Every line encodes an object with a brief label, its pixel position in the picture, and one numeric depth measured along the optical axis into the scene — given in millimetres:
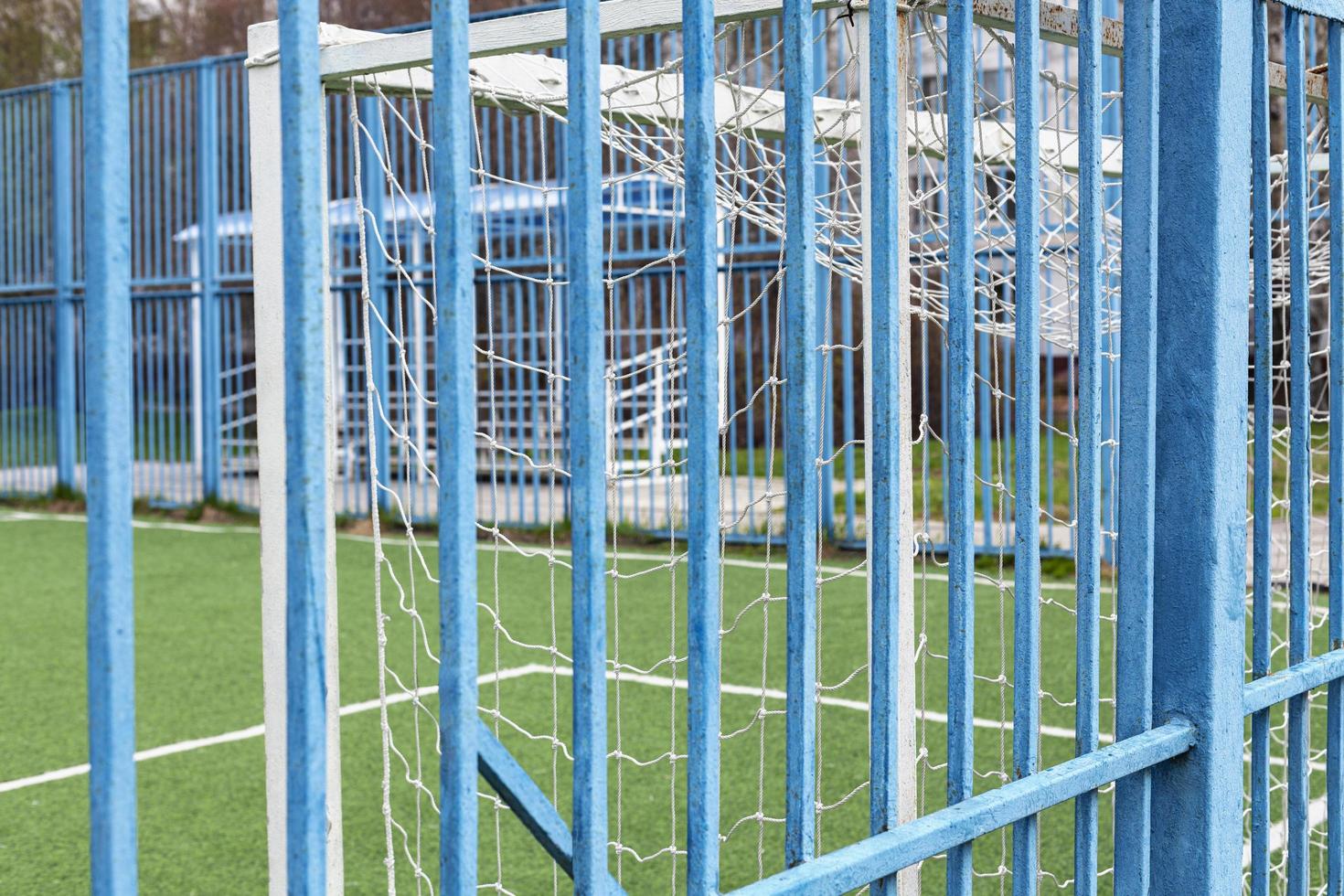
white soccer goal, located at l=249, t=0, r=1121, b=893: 2238
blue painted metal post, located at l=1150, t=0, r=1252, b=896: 1822
